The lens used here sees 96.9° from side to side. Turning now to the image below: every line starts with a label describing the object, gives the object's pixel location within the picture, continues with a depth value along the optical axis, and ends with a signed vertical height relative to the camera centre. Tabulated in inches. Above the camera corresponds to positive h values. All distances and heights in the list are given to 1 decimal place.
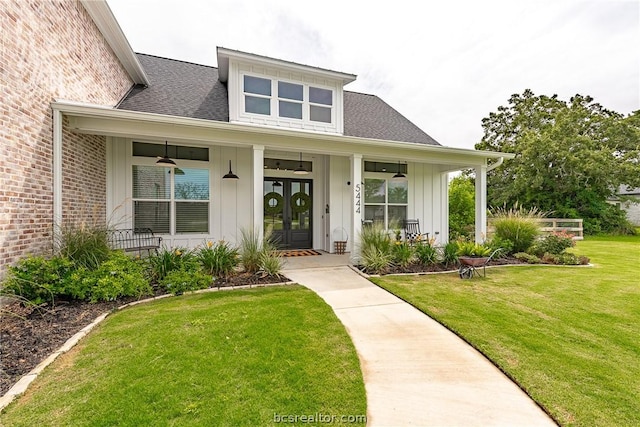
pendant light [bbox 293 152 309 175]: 336.6 +56.0
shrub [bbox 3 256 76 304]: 145.6 -33.1
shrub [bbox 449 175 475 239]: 442.0 +12.3
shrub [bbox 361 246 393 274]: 248.4 -38.1
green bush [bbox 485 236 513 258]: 308.5 -31.3
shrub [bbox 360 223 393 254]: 260.7 -20.6
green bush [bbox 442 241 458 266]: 269.5 -36.4
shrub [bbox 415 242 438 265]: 269.7 -36.4
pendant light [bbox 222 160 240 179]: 292.7 +42.6
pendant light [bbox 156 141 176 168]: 252.4 +50.9
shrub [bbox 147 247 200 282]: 202.1 -33.9
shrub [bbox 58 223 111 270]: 172.9 -18.0
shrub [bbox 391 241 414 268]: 258.6 -33.6
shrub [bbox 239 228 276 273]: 229.9 -26.3
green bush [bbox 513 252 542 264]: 294.0 -43.6
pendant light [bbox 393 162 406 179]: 365.7 +53.0
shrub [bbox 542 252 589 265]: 288.6 -44.0
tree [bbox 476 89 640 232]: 674.2 +135.5
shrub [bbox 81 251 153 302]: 159.5 -36.7
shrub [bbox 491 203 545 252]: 320.2 -14.2
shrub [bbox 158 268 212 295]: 186.9 -43.3
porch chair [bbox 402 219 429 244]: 380.8 -13.8
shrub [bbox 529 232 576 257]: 304.8 -30.7
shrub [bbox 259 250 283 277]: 223.9 -37.8
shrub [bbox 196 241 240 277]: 222.4 -34.3
